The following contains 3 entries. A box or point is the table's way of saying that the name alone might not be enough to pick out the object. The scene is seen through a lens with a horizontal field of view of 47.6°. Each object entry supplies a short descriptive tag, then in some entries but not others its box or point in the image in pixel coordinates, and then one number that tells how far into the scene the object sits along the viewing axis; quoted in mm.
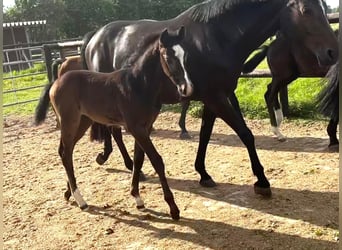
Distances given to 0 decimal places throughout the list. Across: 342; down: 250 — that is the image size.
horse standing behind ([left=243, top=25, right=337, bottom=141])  4564
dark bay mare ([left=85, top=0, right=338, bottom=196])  2998
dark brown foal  2654
